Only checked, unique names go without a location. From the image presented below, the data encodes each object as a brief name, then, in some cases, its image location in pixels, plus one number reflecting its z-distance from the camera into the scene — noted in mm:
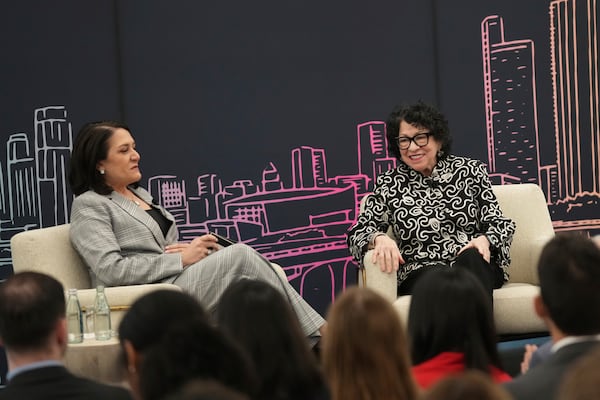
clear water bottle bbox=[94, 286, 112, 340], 7111
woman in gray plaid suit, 7762
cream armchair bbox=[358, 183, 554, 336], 7598
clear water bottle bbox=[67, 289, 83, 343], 6941
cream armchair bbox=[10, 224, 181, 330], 7383
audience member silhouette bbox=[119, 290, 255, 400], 3232
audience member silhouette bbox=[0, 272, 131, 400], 3925
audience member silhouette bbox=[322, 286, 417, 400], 3919
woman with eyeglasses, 8059
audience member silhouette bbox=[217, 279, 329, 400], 4033
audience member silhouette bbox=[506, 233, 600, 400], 4118
